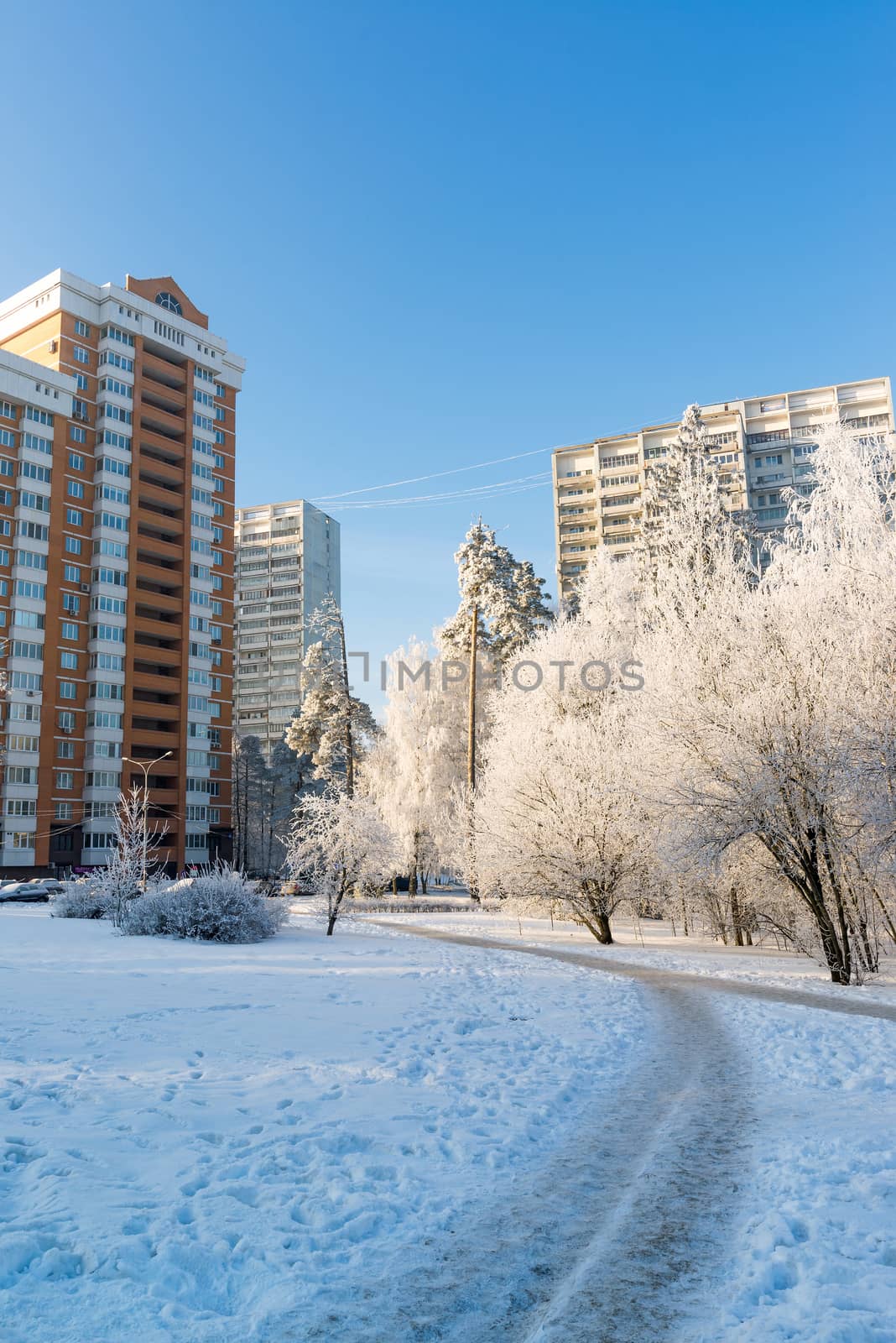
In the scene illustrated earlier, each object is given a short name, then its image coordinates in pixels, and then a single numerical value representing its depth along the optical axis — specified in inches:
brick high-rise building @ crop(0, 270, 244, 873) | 2409.0
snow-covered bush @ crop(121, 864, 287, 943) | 867.4
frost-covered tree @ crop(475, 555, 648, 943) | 1013.2
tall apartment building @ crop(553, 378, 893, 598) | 3885.3
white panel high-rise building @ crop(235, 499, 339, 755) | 5032.0
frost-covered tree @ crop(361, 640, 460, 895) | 1790.1
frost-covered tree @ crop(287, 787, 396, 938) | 1064.8
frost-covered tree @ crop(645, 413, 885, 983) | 680.4
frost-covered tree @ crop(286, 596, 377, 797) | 2052.2
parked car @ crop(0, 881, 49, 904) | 1745.8
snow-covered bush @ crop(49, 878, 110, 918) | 1144.8
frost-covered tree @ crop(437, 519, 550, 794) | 1798.7
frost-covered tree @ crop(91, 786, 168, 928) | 1072.8
